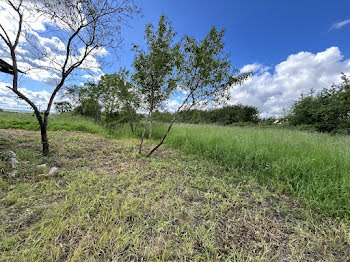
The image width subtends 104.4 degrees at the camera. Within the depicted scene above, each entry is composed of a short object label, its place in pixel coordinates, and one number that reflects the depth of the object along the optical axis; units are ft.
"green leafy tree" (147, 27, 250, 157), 11.94
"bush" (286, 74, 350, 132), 37.60
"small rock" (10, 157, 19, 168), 8.95
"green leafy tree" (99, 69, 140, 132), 26.50
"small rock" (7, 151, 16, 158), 9.66
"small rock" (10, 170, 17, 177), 8.02
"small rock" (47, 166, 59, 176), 8.57
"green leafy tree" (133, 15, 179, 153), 13.04
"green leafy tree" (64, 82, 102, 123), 37.34
